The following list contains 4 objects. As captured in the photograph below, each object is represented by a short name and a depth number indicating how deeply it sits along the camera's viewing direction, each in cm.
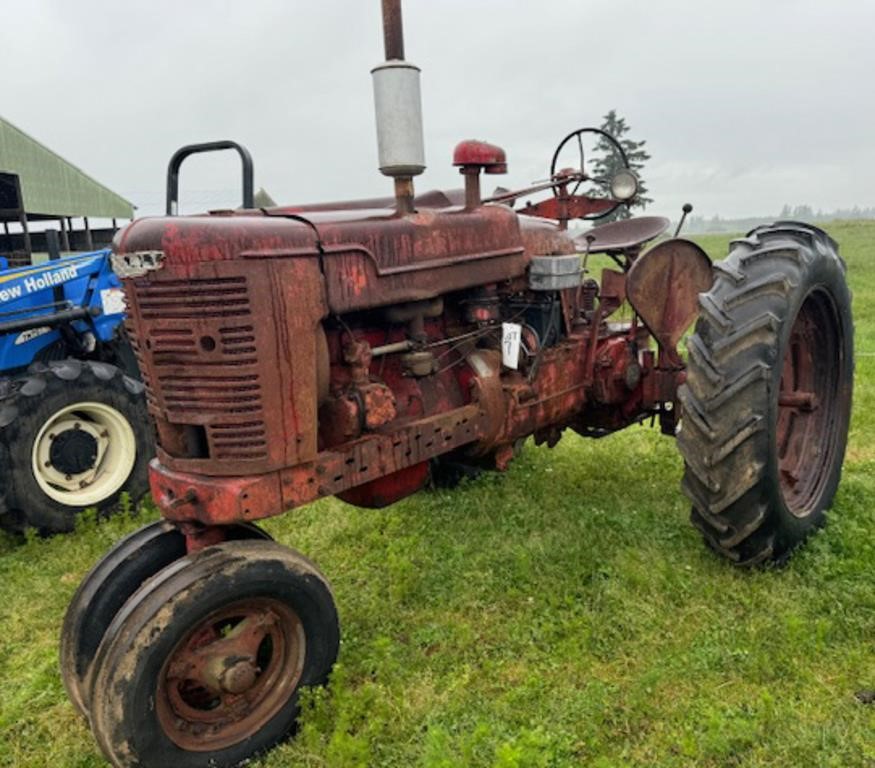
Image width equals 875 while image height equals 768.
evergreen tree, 3694
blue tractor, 417
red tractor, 225
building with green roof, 1293
